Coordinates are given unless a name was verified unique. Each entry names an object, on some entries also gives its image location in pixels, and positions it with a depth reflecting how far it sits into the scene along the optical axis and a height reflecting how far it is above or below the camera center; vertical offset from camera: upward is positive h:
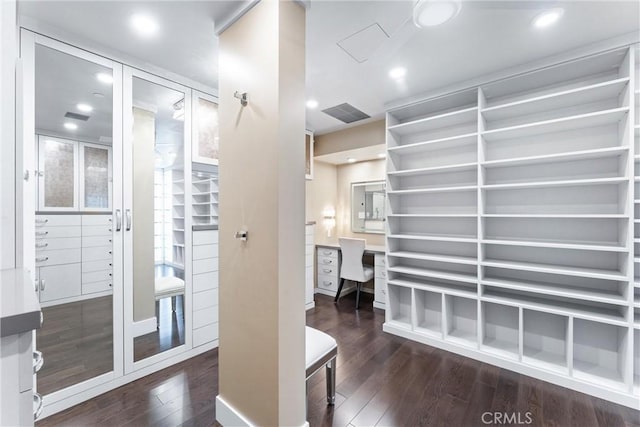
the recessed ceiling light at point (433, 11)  1.49 +1.13
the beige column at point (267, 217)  1.43 -0.02
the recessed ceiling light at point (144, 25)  1.75 +1.25
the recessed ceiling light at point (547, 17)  1.72 +1.26
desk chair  3.73 -0.69
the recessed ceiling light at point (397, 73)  2.43 +1.27
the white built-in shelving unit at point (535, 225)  2.06 -0.12
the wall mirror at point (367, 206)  4.55 +0.12
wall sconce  4.91 -0.10
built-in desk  3.89 -0.86
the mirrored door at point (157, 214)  2.20 +0.00
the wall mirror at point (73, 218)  1.84 -0.02
